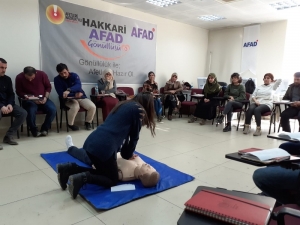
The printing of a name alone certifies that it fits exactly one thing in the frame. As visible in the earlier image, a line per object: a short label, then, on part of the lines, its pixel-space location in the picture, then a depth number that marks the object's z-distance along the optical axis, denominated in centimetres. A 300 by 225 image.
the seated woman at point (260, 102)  442
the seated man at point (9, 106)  328
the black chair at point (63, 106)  401
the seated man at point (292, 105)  413
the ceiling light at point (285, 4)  481
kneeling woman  181
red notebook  77
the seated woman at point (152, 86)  530
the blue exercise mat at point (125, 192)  182
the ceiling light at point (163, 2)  502
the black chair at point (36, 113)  368
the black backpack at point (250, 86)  593
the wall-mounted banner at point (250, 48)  657
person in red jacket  363
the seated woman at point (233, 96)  468
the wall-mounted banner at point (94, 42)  437
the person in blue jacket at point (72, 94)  407
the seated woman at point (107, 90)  444
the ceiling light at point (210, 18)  605
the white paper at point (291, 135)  151
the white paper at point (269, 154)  112
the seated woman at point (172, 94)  554
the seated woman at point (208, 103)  515
